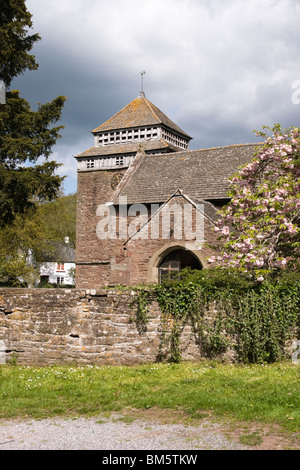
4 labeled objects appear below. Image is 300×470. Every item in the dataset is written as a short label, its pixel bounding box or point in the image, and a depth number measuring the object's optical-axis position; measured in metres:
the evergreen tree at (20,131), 20.23
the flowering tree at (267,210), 12.27
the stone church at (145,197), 20.16
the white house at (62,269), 60.25
